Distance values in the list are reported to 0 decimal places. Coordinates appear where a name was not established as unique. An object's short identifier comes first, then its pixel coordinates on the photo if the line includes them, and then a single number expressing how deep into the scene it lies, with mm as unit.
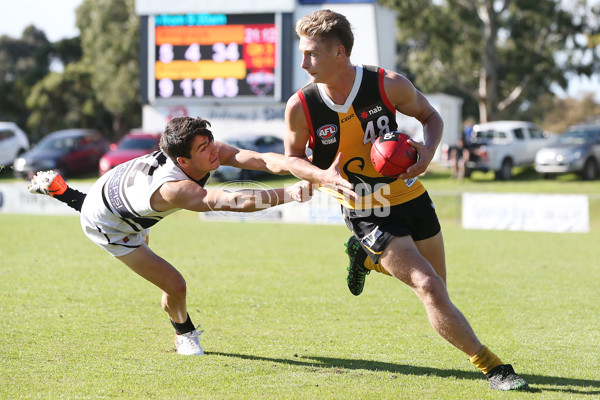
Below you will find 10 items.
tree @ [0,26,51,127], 52719
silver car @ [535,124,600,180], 25438
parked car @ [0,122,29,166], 30828
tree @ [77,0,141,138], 45625
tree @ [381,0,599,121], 36906
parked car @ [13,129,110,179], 29484
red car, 27562
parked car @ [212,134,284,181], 25172
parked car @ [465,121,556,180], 26141
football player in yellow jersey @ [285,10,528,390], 4789
